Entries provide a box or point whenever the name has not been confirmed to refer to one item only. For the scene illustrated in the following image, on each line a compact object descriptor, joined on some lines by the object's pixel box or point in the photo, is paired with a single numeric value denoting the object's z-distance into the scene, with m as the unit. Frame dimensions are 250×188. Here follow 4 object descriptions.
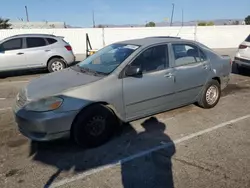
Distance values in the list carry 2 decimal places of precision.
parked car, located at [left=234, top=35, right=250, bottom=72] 6.37
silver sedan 2.62
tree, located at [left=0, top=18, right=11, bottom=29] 28.17
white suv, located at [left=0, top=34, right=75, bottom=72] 7.18
